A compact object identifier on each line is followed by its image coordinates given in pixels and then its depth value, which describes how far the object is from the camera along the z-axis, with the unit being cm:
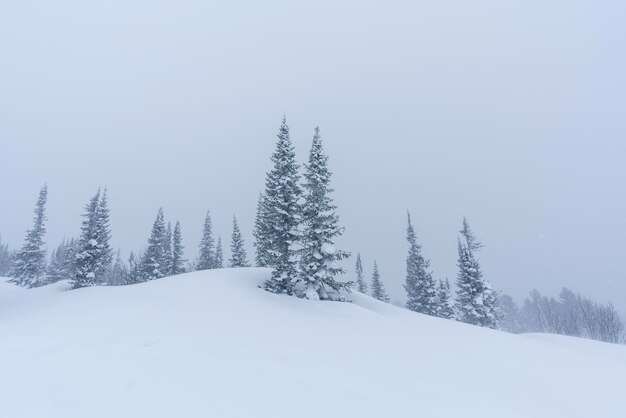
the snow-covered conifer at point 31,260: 5122
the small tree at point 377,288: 5541
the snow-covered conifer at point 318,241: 2350
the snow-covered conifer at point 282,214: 2436
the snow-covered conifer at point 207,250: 5362
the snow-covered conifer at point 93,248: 3878
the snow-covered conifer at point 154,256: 4588
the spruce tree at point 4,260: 9246
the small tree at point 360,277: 6594
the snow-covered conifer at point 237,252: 4819
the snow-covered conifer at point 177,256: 5084
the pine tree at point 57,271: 6147
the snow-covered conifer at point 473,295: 3662
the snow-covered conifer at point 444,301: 4212
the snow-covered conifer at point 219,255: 5904
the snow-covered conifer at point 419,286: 4066
